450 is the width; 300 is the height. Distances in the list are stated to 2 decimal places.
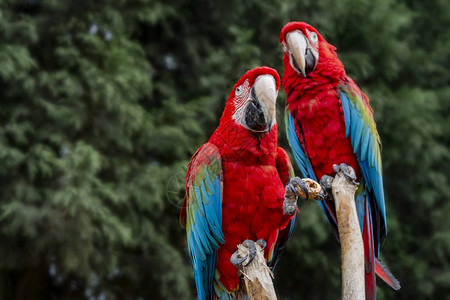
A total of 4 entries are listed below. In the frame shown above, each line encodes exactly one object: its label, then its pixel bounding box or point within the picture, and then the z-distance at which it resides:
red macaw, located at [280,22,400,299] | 4.35
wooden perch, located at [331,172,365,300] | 4.18
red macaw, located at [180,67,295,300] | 4.18
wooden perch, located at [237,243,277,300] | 4.09
